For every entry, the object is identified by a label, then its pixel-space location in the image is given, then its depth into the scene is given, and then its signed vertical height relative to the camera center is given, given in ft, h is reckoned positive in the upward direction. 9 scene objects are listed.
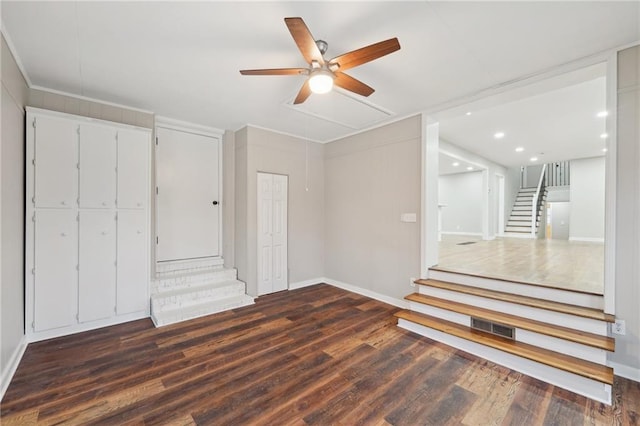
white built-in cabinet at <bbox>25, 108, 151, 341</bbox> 9.21 -0.51
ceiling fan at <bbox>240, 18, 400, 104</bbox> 5.70 +3.85
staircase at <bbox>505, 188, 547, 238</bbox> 31.19 -0.12
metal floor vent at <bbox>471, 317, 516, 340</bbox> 8.80 -4.11
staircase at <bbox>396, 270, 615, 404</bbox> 7.23 -3.88
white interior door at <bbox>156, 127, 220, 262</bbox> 13.69 +0.89
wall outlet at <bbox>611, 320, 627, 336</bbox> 7.53 -3.37
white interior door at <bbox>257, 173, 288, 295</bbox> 14.84 -1.27
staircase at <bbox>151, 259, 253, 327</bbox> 11.49 -3.95
